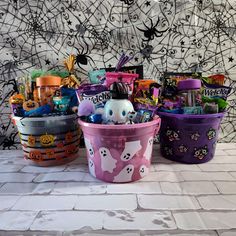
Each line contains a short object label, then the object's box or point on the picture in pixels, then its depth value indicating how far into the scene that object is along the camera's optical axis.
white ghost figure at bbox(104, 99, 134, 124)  0.60
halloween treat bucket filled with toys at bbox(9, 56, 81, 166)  0.72
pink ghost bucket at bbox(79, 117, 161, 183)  0.60
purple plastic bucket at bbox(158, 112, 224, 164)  0.71
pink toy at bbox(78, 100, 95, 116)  0.65
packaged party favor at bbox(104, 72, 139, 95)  0.67
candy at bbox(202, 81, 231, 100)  0.77
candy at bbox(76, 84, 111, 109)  0.68
